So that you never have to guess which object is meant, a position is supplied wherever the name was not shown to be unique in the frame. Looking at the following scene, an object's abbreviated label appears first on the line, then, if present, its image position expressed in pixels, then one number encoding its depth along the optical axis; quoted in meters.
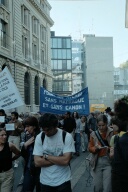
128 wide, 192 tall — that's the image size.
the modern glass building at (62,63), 71.12
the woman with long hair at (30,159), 4.55
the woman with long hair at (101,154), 4.85
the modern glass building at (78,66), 87.50
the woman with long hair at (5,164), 4.47
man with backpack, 3.54
